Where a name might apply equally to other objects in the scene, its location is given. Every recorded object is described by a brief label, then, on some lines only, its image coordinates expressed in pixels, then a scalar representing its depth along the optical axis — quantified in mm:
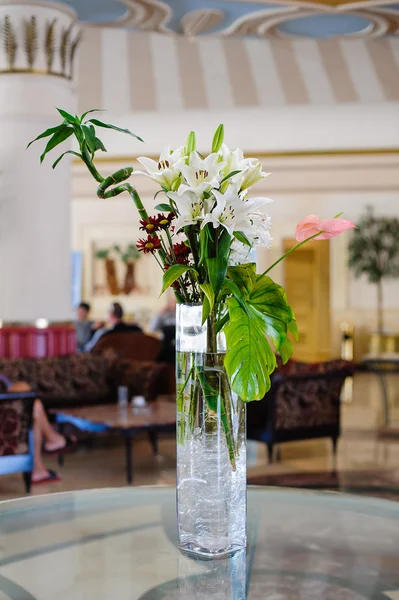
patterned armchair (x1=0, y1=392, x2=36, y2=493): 5941
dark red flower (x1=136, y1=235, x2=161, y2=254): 1836
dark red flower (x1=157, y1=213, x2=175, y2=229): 1863
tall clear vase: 1825
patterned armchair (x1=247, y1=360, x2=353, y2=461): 6992
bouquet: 1776
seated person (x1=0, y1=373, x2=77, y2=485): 6367
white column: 7988
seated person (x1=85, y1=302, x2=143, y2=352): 9591
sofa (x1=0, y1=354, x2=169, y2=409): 7668
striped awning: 11227
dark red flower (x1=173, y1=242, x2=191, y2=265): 1844
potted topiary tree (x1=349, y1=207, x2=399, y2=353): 14711
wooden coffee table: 6316
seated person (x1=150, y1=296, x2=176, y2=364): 9180
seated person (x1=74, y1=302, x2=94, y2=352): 11688
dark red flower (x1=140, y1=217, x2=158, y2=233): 1849
